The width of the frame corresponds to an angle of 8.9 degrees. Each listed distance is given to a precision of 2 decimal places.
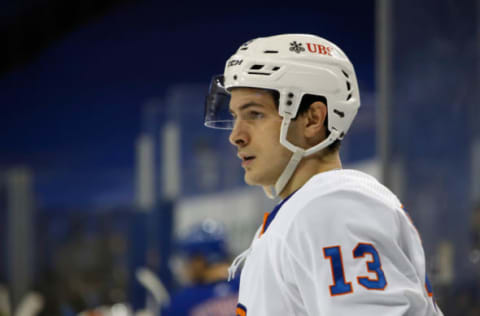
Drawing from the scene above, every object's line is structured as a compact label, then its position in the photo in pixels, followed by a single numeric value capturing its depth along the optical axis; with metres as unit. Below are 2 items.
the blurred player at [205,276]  9.49
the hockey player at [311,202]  5.94
